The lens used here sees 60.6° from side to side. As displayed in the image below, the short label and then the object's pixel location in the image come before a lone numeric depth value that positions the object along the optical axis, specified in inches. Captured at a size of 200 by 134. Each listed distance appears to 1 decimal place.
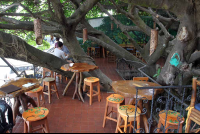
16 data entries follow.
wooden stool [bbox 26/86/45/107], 152.5
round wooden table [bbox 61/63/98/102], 174.2
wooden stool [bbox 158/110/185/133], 102.8
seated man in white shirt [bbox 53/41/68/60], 228.4
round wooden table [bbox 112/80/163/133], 113.1
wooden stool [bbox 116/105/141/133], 107.7
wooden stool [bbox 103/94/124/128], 129.7
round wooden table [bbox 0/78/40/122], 137.3
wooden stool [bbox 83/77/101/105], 173.2
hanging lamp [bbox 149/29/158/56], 146.3
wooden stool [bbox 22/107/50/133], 105.2
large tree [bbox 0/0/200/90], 129.7
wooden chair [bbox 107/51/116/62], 400.2
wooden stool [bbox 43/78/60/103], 178.2
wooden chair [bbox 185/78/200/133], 100.4
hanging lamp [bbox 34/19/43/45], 138.2
